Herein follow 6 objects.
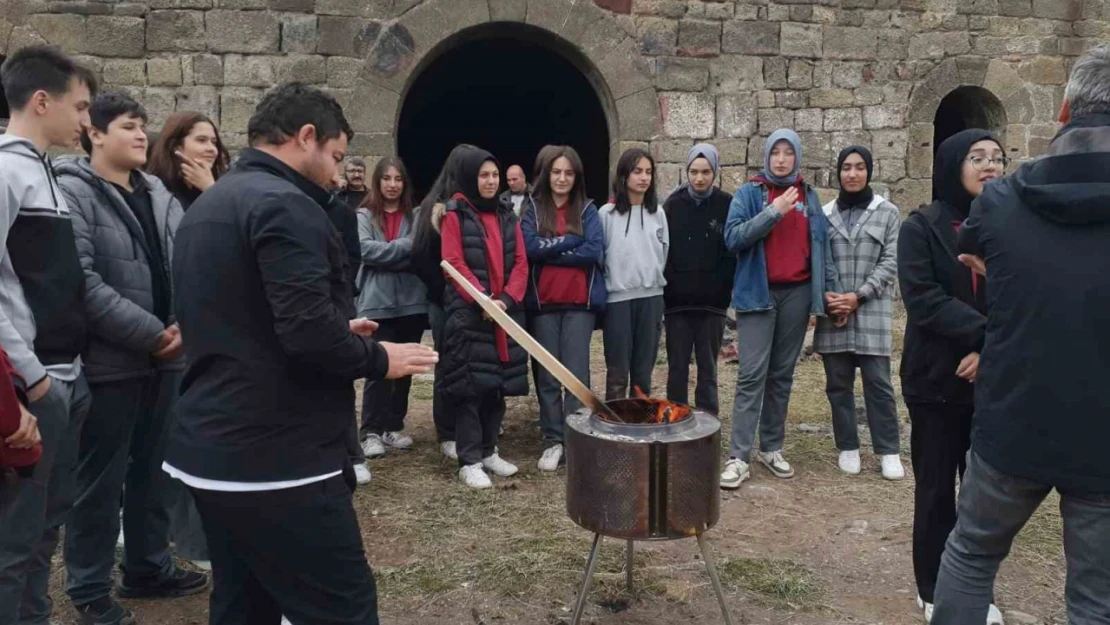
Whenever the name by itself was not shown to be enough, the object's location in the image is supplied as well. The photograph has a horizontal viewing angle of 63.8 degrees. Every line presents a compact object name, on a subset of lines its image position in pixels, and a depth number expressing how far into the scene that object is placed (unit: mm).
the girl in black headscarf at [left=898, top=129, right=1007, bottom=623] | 3232
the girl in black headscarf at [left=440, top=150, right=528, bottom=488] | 4777
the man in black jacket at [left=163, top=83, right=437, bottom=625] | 2201
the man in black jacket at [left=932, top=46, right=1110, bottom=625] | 2359
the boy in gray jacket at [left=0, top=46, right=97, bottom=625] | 2482
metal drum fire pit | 2893
